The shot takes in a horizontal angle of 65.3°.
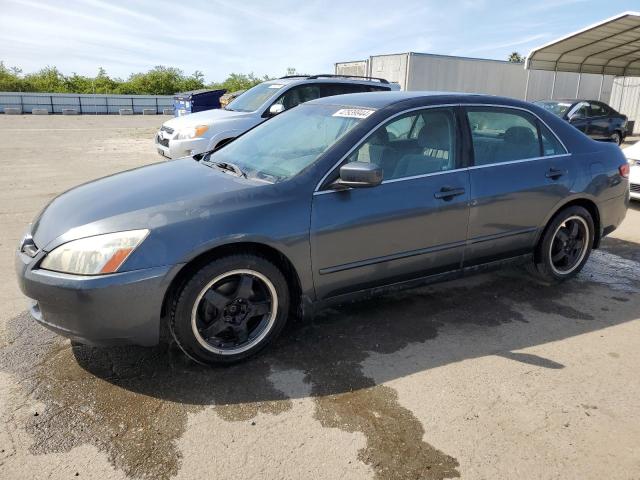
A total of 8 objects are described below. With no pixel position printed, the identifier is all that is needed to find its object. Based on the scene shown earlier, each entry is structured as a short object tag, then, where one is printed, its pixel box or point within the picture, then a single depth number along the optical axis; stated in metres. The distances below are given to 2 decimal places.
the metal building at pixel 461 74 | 17.84
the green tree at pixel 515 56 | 86.76
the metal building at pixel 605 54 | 14.38
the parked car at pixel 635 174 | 7.46
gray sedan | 2.69
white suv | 8.54
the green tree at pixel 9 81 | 51.16
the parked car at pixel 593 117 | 14.59
